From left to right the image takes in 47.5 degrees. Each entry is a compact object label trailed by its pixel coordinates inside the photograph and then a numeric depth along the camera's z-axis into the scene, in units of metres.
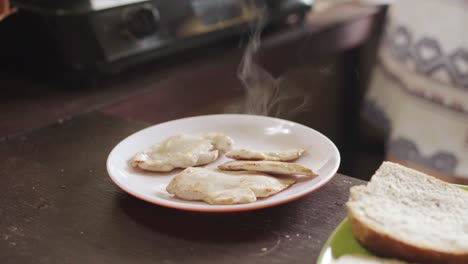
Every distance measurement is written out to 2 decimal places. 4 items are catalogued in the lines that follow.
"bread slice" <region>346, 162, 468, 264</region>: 0.55
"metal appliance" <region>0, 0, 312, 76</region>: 1.15
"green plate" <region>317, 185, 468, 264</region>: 0.56
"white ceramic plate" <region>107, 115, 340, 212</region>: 0.66
